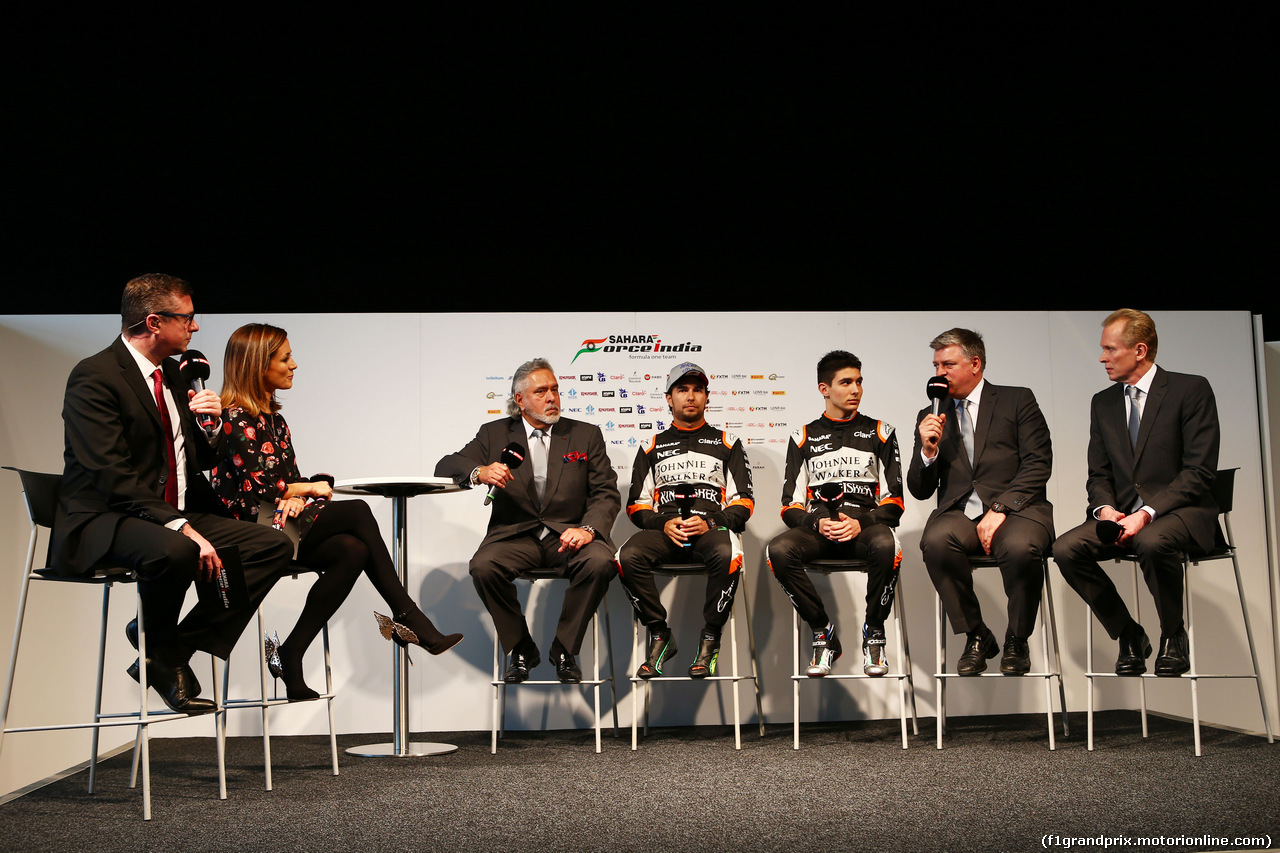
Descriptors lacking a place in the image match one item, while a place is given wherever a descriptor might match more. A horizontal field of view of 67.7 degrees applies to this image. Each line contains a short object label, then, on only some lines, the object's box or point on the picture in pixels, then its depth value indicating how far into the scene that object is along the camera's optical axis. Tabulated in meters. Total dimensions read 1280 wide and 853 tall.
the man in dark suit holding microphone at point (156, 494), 2.58
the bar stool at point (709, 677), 3.50
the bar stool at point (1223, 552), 3.30
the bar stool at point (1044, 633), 3.28
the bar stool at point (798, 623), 3.49
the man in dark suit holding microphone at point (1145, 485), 3.24
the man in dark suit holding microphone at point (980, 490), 3.39
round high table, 3.22
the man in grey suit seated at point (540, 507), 3.65
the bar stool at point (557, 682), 3.56
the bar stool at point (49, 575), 2.60
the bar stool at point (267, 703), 2.85
